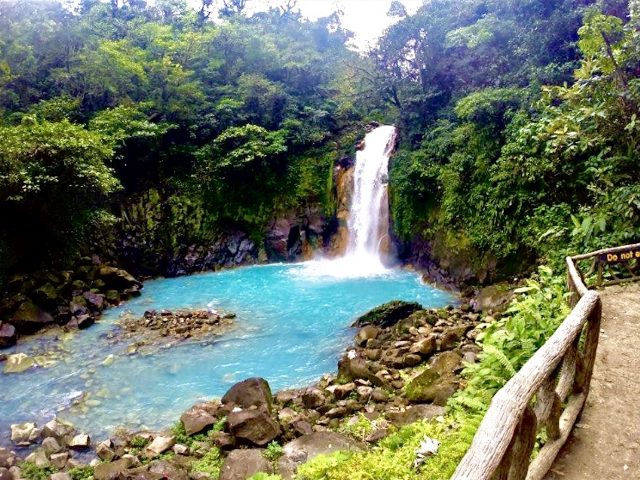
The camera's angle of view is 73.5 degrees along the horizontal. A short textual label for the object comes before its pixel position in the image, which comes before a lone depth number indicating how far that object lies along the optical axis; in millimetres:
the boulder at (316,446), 5684
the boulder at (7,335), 10477
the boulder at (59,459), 6238
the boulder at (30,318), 11227
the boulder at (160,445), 6285
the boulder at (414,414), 6039
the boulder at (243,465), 5344
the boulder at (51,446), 6539
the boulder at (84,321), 11809
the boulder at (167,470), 5551
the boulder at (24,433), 6879
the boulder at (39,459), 6250
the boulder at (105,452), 6301
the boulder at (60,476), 5750
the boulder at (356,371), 7750
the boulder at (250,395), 7062
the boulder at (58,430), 6876
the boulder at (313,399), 7249
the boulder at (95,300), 13031
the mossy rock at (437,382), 6602
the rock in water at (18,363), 9430
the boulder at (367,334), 9977
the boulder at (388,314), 10867
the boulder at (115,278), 14539
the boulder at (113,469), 5687
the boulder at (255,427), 6168
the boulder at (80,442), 6625
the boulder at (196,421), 6691
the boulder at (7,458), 6273
